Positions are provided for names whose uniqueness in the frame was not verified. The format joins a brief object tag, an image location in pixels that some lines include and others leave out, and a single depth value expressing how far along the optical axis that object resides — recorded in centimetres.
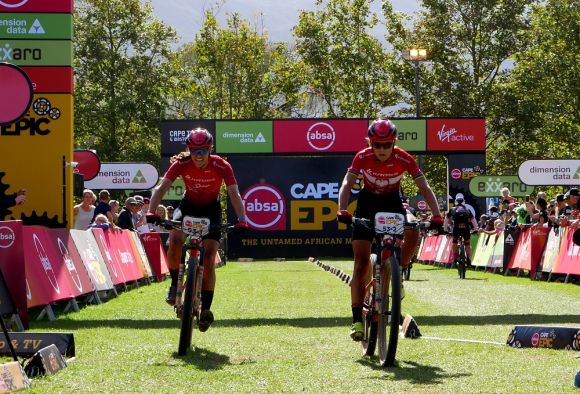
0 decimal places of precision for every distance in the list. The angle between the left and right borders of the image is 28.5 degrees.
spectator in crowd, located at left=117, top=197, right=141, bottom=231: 2320
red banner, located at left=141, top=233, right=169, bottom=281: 2511
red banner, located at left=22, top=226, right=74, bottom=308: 1316
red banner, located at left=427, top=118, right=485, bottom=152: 4209
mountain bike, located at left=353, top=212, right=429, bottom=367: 885
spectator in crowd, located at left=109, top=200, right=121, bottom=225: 2345
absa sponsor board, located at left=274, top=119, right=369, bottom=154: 4172
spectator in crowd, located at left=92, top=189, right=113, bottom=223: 2095
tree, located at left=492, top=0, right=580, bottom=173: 5916
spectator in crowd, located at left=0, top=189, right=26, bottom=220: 1391
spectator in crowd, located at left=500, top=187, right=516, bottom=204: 2965
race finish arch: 4175
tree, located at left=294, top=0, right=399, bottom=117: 7612
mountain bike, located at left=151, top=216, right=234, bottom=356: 981
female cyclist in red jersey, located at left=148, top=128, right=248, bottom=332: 1040
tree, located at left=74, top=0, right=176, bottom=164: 7319
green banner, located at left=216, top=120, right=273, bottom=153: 4175
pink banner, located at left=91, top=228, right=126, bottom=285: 1825
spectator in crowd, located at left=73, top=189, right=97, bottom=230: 1994
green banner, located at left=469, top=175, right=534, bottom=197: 3919
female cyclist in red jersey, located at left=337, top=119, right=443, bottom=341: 941
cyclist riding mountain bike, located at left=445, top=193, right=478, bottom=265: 2558
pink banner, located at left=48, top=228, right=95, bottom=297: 1497
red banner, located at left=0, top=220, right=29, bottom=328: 1242
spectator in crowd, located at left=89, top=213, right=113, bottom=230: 1947
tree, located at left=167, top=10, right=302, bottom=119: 6994
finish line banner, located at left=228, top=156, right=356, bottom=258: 4212
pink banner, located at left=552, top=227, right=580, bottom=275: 2133
